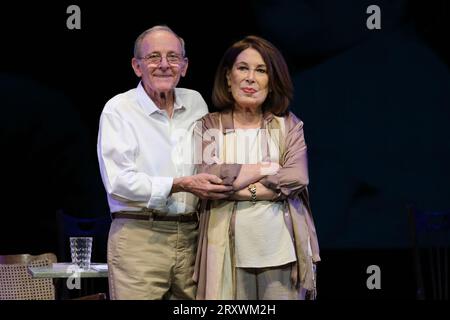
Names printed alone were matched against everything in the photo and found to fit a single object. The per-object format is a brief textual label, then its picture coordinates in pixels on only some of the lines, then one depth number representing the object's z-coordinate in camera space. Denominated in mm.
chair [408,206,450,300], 9770
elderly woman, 6238
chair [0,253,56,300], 8788
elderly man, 6323
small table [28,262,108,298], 7463
